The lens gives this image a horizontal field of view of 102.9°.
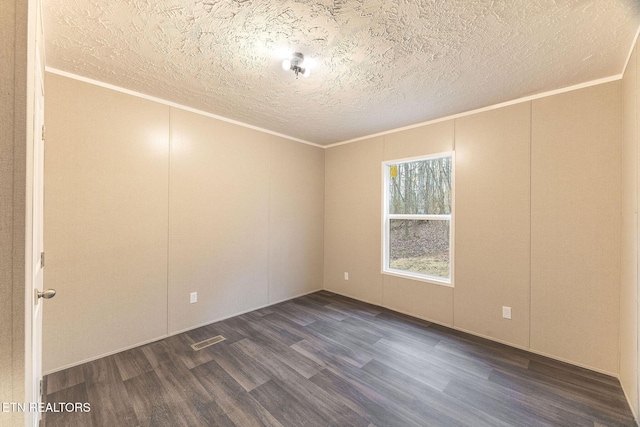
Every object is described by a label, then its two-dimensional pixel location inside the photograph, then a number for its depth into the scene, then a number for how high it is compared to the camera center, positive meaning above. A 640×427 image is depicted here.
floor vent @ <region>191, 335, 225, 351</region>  2.55 -1.33
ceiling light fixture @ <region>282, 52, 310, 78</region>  1.90 +1.15
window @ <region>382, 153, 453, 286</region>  3.16 -0.04
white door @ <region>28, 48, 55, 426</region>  1.15 -0.28
